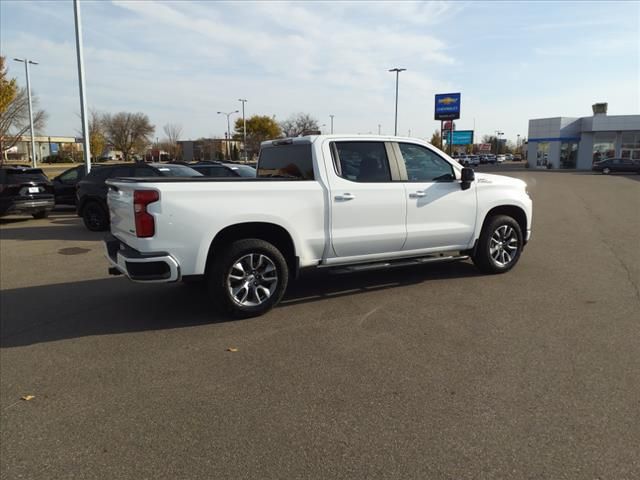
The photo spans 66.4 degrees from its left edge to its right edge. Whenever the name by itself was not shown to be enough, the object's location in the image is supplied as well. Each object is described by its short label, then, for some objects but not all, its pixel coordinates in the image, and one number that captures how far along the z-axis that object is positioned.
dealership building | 50.72
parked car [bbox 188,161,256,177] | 14.11
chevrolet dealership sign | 50.72
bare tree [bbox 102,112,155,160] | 80.88
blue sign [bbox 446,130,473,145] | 73.94
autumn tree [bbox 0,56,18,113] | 21.83
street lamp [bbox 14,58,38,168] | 32.45
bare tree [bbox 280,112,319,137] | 77.88
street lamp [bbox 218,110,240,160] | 82.09
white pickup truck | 4.74
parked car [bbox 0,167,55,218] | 13.41
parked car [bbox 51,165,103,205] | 15.91
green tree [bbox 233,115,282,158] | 80.82
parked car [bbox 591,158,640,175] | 42.72
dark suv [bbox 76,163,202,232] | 11.86
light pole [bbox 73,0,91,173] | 16.95
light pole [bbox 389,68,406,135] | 51.50
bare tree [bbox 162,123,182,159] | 88.66
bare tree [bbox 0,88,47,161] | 30.94
